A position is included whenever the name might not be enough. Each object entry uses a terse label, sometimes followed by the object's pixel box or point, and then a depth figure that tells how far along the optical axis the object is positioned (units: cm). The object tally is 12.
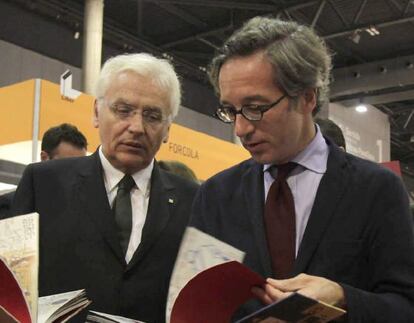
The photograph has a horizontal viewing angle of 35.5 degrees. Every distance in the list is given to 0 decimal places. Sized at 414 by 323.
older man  194
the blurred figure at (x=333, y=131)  290
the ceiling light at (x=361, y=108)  1204
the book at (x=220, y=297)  119
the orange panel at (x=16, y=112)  475
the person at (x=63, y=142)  363
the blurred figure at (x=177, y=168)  312
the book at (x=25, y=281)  136
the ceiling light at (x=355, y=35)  1019
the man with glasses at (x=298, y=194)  146
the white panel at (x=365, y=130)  1091
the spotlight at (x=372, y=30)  1001
